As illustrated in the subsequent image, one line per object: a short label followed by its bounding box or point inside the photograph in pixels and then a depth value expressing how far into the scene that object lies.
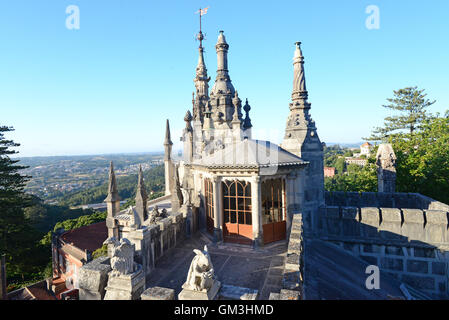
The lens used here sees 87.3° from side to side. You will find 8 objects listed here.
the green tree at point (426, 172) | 21.52
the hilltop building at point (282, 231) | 8.83
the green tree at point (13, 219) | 26.27
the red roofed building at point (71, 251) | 23.28
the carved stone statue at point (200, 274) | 6.24
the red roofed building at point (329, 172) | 92.09
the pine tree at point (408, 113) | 33.06
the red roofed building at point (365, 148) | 111.91
